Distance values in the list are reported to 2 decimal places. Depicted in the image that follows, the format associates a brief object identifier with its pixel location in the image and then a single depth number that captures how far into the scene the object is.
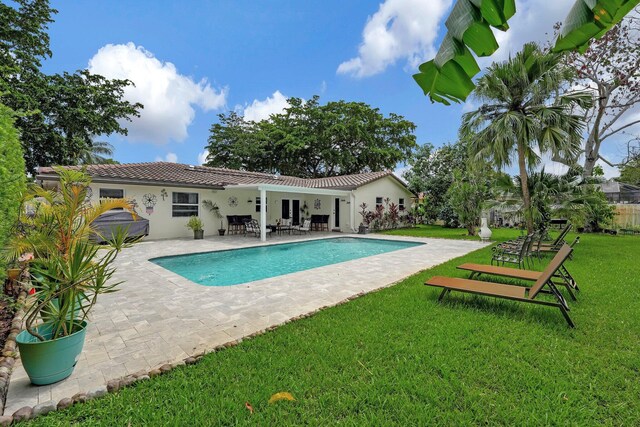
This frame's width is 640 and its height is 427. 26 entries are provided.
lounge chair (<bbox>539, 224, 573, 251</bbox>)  9.63
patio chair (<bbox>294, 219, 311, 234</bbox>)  18.62
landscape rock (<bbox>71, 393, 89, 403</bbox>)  2.74
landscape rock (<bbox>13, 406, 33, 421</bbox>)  2.50
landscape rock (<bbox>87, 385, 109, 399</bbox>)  2.82
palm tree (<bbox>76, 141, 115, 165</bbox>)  35.20
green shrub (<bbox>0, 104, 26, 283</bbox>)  3.97
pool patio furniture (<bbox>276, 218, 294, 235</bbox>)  17.88
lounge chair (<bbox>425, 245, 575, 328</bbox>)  4.46
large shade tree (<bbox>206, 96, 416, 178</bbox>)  30.73
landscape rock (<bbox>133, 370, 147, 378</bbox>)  3.14
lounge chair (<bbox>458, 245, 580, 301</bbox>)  5.75
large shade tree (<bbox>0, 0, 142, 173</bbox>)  17.22
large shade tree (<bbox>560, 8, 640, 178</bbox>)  17.88
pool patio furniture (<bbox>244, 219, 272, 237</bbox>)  16.66
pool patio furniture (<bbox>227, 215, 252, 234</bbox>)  18.10
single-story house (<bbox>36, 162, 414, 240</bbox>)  14.22
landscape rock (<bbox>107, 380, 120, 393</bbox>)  2.94
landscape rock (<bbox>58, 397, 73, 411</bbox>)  2.66
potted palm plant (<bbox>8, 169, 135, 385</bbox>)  2.97
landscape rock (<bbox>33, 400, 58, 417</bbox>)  2.58
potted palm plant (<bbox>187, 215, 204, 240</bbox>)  15.78
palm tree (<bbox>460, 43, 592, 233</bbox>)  11.23
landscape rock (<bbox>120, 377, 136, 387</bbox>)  3.00
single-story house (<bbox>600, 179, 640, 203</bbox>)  27.02
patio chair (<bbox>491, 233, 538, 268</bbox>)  7.51
